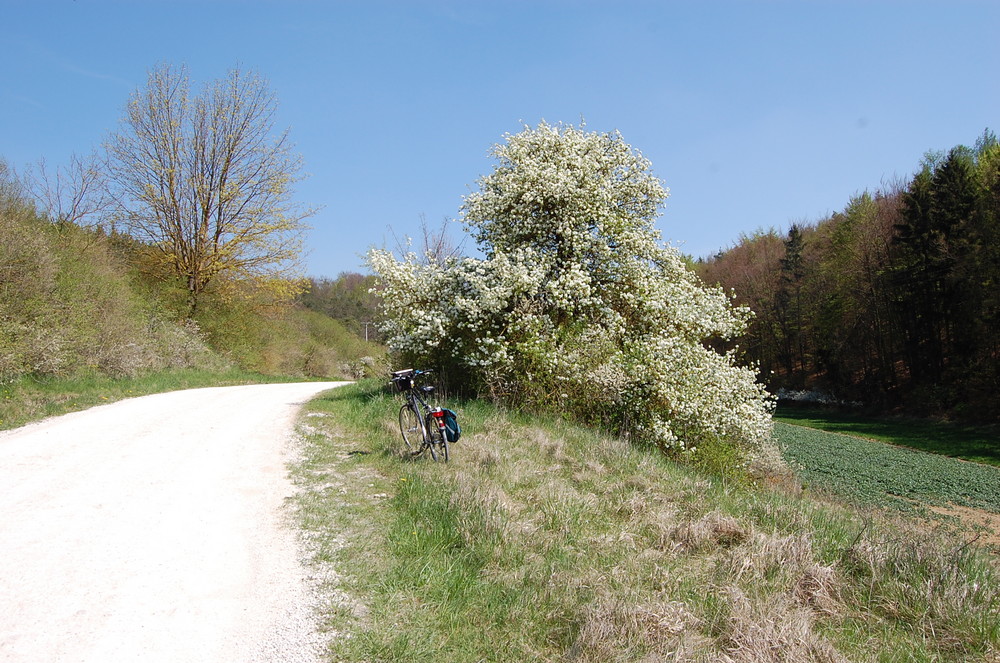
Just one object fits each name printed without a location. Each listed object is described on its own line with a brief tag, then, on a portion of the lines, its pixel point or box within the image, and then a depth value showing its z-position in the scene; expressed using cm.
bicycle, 742
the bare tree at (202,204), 2408
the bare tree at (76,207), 2034
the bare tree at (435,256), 1343
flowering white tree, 1132
